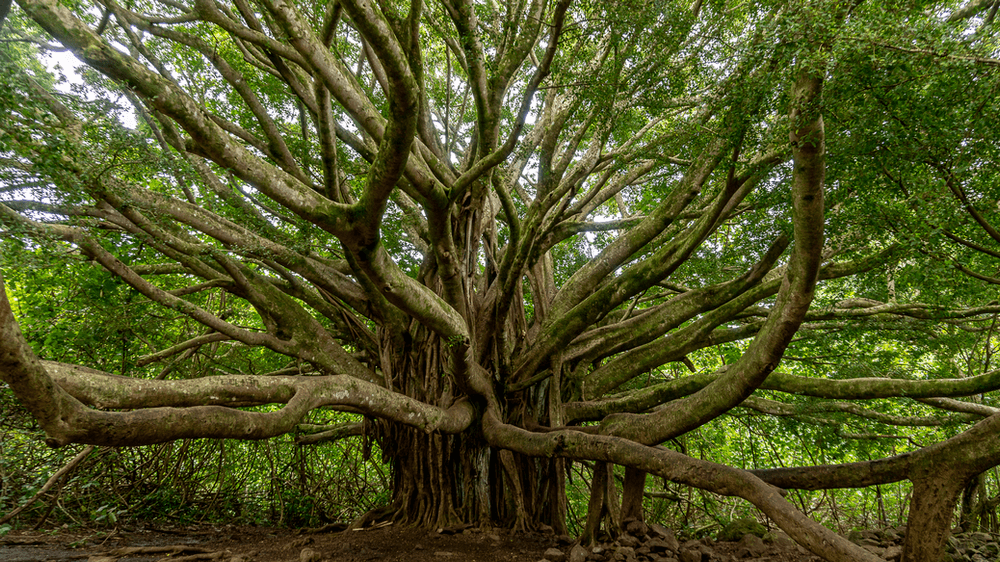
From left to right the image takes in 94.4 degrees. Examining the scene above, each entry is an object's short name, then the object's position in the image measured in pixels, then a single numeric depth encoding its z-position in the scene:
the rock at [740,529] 4.13
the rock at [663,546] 3.57
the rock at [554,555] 3.54
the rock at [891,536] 3.80
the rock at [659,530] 3.89
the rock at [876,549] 3.42
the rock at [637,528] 3.97
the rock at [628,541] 3.70
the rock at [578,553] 3.46
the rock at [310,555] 3.47
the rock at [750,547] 3.64
